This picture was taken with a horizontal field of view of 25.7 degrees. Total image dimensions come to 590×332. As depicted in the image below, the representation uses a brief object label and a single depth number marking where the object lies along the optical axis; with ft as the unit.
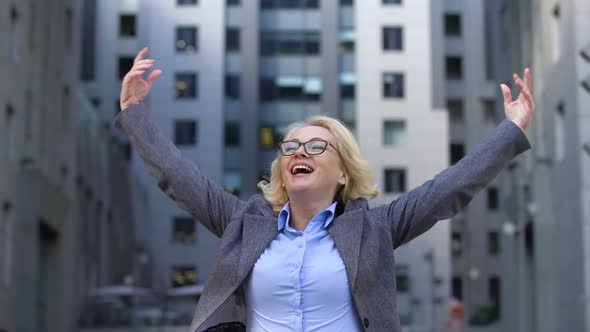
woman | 14.84
